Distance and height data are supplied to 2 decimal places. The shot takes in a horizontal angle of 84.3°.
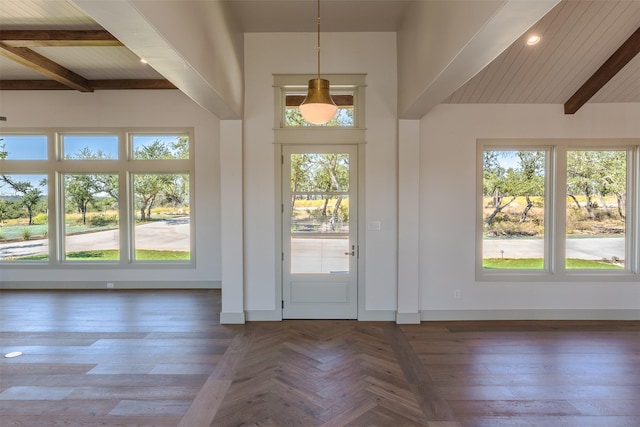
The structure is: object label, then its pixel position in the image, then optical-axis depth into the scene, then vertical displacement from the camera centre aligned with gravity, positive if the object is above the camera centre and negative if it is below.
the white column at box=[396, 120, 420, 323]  4.55 -0.16
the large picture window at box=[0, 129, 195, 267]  6.47 +0.22
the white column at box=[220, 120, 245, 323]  4.57 -0.17
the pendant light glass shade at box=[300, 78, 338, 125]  2.95 +0.88
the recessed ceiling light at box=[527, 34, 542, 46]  3.59 +1.75
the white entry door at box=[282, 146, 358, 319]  4.75 -0.32
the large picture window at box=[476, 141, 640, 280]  4.87 -0.04
